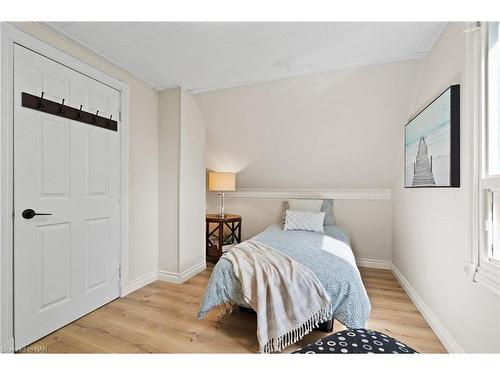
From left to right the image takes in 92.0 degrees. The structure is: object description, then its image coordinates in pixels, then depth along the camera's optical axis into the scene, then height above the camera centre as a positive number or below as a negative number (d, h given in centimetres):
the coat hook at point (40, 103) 171 +57
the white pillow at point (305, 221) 304 -46
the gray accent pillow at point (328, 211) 335 -37
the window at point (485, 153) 123 +18
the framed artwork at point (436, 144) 153 +32
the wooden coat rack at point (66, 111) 167 +56
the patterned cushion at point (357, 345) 106 -73
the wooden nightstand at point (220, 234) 338 -76
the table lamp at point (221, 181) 344 +5
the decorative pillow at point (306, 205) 338 -28
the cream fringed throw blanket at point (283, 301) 160 -79
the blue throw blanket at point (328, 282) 162 -70
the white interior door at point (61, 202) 163 -14
